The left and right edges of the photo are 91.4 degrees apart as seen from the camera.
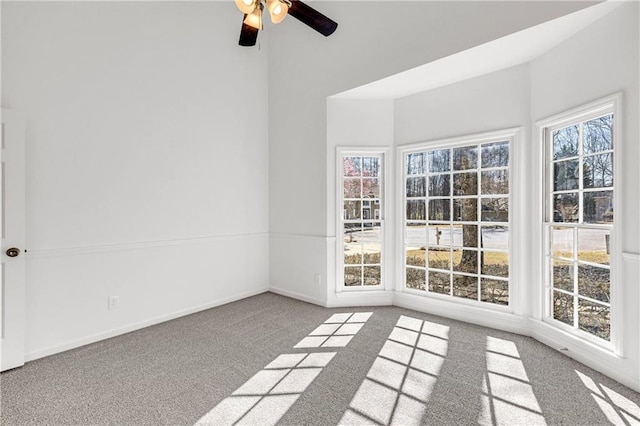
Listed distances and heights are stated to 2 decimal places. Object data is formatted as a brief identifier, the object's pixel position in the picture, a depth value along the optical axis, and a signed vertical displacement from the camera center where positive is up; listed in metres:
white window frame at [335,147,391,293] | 4.04 +0.00
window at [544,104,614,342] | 2.48 -0.06
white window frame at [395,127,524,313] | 3.19 +0.11
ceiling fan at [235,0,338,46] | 2.28 +1.55
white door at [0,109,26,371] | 2.46 -0.21
